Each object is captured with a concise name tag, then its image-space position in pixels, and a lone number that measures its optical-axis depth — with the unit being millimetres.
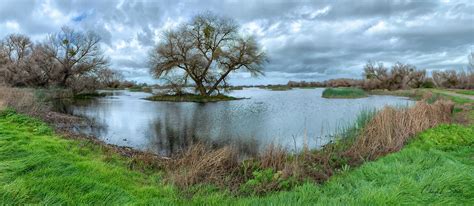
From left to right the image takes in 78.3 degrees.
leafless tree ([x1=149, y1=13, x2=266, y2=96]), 34562
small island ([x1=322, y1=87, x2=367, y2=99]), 35812
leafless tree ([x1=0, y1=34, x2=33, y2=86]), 36062
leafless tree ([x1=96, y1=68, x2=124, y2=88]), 66462
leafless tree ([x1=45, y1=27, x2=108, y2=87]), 41438
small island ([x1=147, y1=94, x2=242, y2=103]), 34594
